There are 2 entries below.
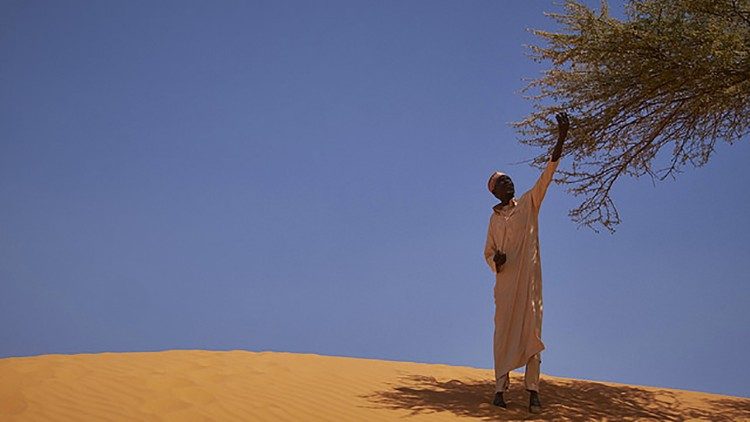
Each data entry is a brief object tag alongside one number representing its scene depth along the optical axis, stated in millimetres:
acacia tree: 9211
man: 7645
